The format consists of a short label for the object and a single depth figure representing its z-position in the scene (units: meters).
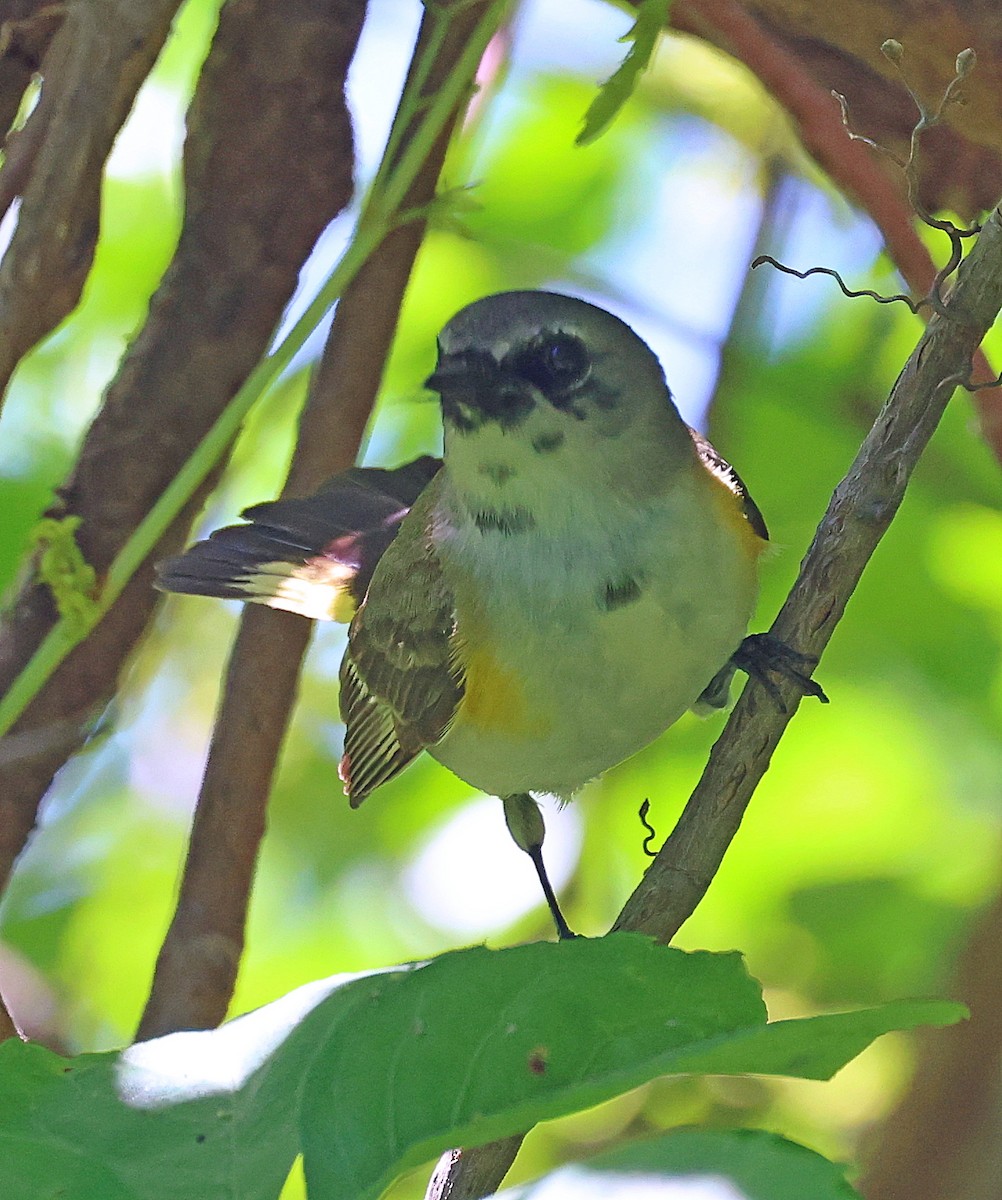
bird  2.94
